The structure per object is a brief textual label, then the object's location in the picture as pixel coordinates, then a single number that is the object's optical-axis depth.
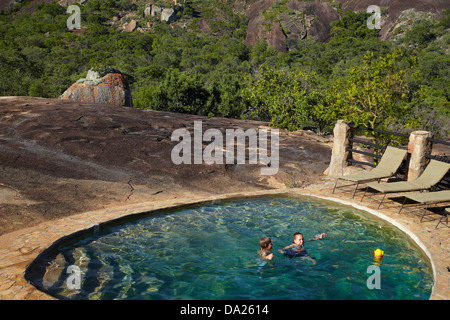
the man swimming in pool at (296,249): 7.37
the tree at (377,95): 11.86
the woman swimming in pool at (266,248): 7.10
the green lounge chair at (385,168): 10.10
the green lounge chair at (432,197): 8.21
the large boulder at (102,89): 21.46
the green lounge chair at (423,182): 9.20
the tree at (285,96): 19.19
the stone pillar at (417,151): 10.02
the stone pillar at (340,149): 11.98
